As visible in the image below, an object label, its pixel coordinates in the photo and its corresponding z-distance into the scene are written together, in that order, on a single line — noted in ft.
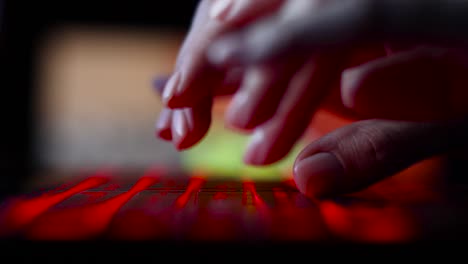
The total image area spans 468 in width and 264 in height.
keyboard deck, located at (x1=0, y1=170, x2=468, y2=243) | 0.65
